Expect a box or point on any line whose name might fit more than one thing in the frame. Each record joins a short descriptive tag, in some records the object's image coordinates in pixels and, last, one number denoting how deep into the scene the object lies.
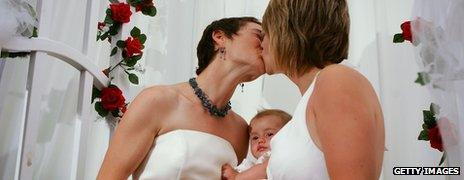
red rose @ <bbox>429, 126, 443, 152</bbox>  1.25
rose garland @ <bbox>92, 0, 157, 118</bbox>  1.45
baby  1.31
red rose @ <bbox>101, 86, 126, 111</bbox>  1.43
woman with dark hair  1.24
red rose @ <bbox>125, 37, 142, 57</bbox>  1.53
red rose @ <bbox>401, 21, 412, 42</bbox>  1.38
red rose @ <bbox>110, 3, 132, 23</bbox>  1.50
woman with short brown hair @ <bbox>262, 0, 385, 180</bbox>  0.66
